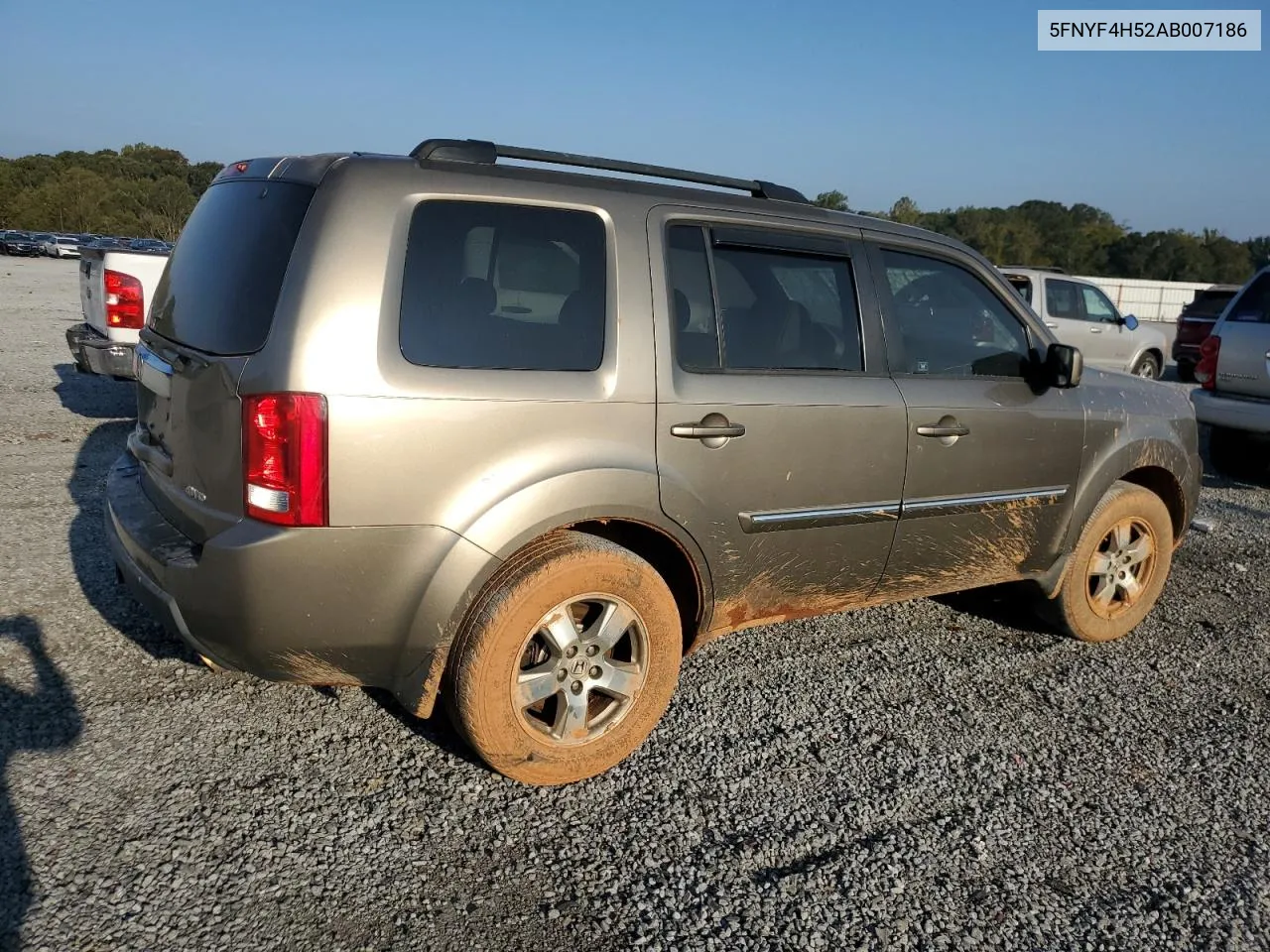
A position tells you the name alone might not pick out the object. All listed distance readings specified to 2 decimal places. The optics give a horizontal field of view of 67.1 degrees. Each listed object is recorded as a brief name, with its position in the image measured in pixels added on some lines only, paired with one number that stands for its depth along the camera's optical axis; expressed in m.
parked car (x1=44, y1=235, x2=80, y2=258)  49.09
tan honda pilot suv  2.68
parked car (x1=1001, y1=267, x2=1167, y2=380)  13.09
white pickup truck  7.40
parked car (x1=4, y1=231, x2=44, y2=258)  48.94
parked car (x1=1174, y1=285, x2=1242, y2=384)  16.67
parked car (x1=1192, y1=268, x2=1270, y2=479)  7.67
